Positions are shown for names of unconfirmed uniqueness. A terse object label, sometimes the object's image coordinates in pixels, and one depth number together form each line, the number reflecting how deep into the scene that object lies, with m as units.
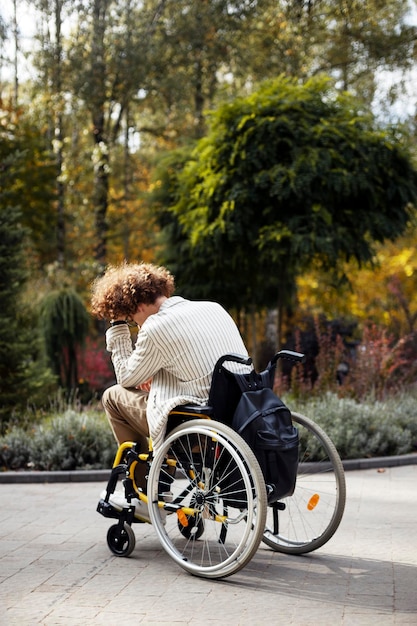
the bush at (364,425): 8.15
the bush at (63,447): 7.79
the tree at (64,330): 13.59
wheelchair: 4.19
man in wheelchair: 4.64
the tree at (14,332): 10.29
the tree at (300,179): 12.54
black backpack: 4.36
